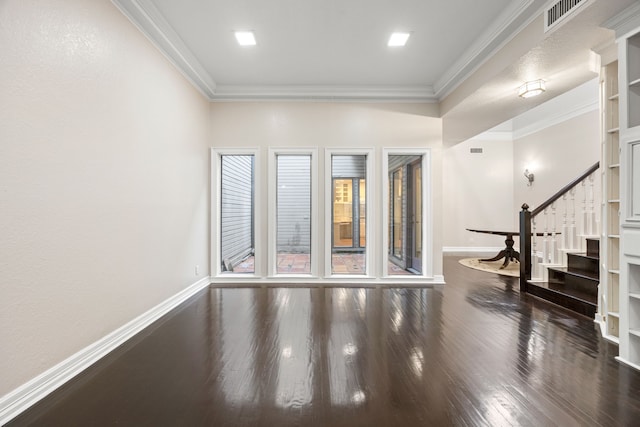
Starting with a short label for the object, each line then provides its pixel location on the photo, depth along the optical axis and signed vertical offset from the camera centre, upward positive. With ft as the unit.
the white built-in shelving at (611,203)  9.39 +0.41
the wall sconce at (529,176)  24.56 +3.28
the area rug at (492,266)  19.59 -3.61
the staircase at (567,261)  12.36 -2.11
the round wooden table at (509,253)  20.86 -2.61
